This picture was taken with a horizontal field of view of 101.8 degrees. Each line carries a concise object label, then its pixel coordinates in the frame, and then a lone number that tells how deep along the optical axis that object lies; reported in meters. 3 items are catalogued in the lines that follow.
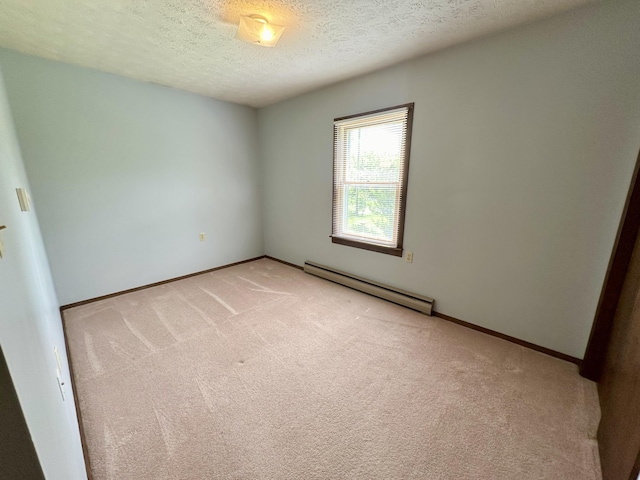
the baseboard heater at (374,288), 2.59
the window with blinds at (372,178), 2.61
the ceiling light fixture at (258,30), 1.70
